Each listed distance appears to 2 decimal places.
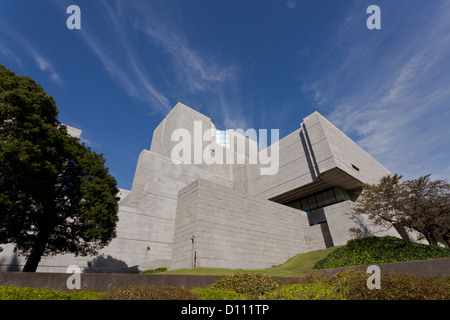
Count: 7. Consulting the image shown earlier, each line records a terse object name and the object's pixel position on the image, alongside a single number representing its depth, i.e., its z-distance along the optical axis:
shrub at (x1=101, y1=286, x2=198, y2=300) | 5.34
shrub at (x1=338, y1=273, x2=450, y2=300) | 5.46
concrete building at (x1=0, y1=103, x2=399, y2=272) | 20.50
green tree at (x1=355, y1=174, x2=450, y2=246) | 23.11
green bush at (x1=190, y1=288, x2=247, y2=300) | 6.64
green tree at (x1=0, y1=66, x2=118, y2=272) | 11.84
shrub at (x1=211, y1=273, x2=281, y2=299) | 7.93
